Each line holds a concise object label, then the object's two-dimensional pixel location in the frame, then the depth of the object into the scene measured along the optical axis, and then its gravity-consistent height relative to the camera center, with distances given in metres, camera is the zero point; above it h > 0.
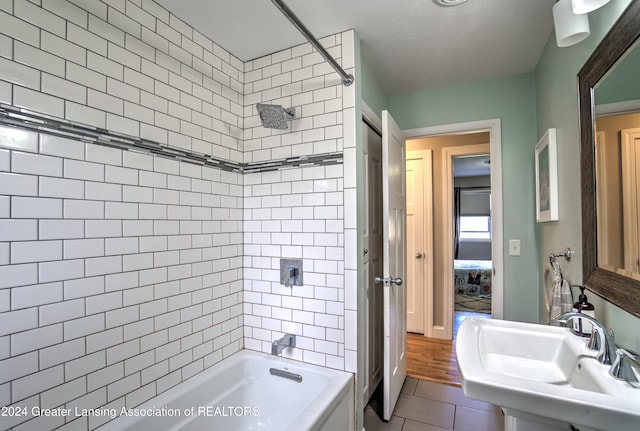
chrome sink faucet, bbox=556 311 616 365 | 0.99 -0.39
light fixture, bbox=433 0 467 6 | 1.51 +1.09
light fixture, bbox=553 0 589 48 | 1.16 +0.76
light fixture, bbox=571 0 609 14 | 1.04 +0.75
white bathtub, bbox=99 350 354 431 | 1.41 -0.93
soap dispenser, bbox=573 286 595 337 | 1.20 -0.35
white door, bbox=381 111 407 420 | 1.96 -0.27
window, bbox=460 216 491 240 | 6.32 -0.09
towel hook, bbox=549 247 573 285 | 1.49 -0.19
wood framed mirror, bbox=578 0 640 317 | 0.96 +0.23
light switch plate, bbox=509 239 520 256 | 2.25 -0.18
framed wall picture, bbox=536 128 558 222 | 1.67 +0.26
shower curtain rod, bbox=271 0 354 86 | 1.06 +0.76
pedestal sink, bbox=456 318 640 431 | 0.80 -0.50
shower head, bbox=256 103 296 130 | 1.68 +0.60
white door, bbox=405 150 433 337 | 3.56 -0.24
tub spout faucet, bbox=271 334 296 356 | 1.88 -0.74
